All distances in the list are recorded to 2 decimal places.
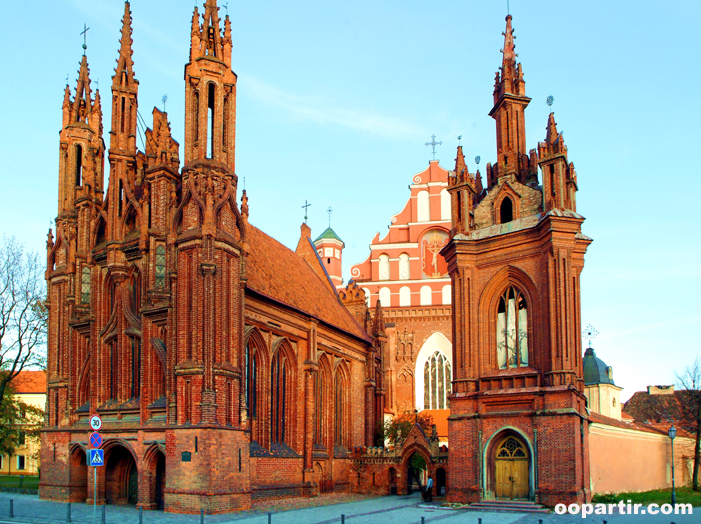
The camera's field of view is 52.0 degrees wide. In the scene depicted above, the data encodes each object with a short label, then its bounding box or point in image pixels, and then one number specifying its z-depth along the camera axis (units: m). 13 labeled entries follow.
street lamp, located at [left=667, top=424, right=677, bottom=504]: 30.03
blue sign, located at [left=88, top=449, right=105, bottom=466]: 19.59
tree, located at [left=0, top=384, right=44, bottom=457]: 45.06
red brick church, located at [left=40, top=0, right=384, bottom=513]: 26.05
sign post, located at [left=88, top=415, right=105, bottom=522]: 19.61
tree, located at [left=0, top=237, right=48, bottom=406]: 38.75
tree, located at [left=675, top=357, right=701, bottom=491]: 49.22
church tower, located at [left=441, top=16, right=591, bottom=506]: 26.72
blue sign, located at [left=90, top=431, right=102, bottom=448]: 19.92
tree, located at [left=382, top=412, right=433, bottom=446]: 41.72
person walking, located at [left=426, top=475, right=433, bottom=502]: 30.67
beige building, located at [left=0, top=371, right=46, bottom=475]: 52.69
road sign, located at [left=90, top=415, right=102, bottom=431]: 20.42
